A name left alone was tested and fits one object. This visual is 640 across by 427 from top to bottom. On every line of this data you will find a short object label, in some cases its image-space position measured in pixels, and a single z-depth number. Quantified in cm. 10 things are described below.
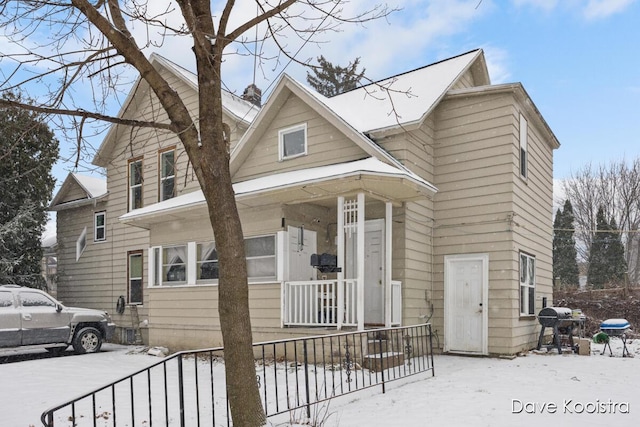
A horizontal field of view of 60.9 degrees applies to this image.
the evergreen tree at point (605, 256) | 2970
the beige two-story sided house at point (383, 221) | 1060
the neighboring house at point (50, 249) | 1913
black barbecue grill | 1165
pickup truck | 1191
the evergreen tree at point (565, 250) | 3209
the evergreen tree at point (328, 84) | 3269
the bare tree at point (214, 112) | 479
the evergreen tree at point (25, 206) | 1608
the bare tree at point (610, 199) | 3275
